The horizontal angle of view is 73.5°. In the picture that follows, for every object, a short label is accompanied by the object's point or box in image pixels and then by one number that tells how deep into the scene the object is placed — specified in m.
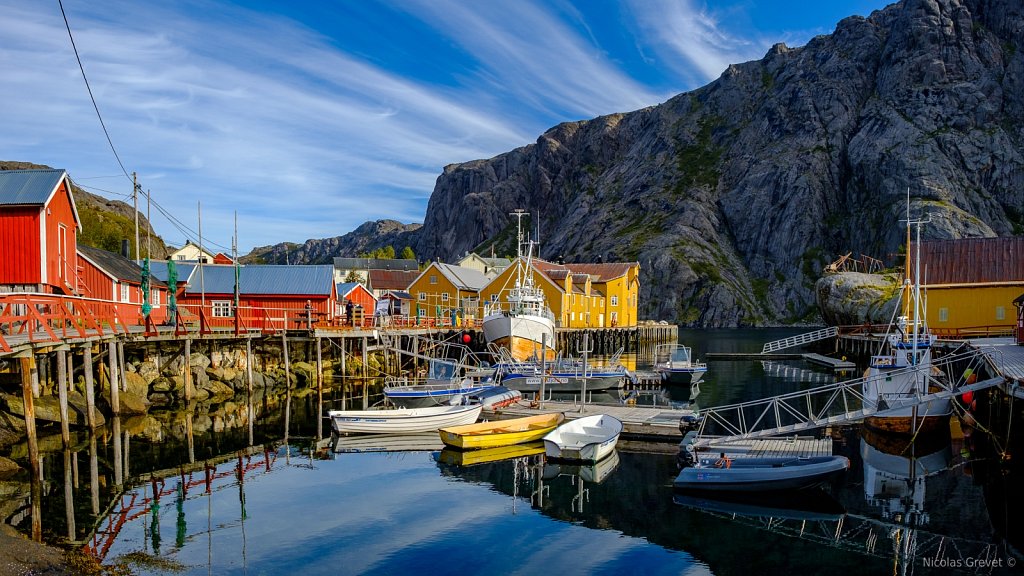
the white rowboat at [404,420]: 31.91
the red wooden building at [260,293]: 55.00
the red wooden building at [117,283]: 42.03
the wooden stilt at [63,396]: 26.16
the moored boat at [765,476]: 22.31
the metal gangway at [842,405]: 25.91
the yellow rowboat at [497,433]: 29.11
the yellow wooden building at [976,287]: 63.36
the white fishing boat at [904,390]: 27.86
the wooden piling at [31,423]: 22.58
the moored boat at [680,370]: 50.19
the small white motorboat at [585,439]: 26.31
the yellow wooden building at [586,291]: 83.75
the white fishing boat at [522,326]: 58.81
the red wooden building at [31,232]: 32.78
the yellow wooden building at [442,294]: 85.12
